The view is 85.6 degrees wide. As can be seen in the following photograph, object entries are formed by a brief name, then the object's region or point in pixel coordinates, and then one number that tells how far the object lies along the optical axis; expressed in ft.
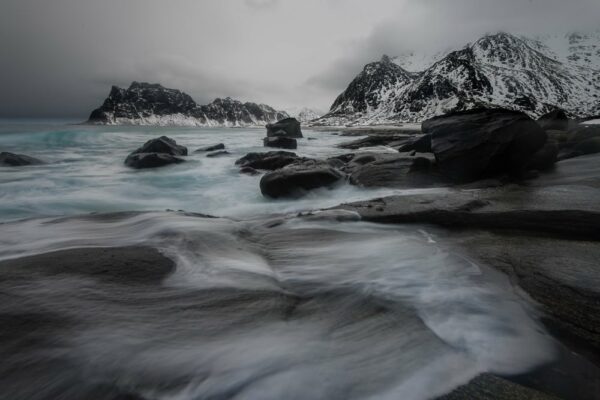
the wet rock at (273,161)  49.82
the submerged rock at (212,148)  81.33
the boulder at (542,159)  30.20
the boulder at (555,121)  67.67
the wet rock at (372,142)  89.84
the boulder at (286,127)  133.90
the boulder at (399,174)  30.04
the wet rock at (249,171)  48.38
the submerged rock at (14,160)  53.62
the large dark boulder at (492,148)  28.78
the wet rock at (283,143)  96.07
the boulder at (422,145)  51.95
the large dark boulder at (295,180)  31.94
